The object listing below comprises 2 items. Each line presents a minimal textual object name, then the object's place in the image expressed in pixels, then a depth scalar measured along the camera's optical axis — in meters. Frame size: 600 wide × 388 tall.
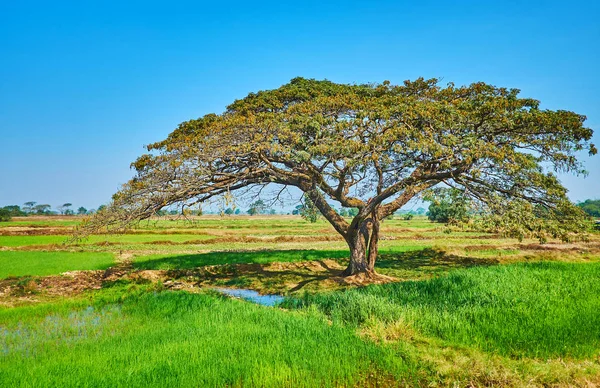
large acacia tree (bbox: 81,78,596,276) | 13.03
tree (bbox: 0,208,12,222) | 61.72
